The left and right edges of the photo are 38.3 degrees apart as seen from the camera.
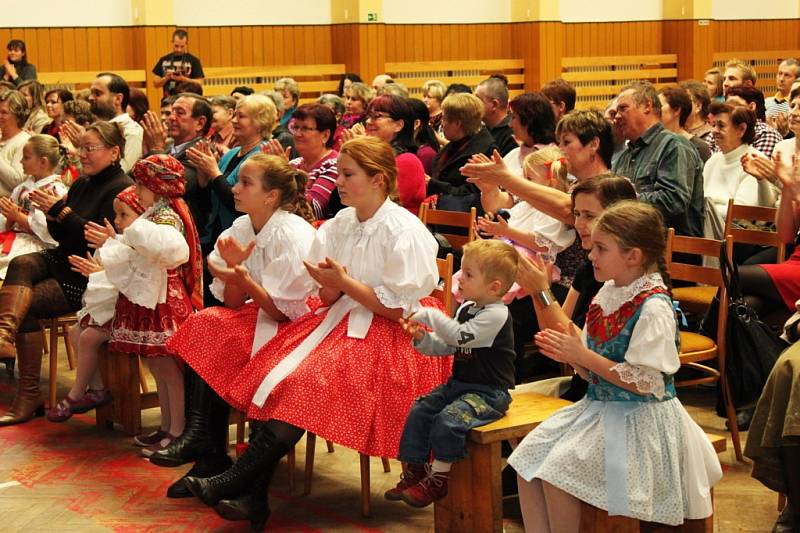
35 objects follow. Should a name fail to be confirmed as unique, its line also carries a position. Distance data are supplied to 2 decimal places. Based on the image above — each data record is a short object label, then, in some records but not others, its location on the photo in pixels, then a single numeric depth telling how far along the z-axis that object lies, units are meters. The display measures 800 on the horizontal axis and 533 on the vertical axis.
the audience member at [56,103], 8.72
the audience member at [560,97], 7.58
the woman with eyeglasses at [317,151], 5.48
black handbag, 4.20
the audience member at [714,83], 10.26
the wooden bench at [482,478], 3.47
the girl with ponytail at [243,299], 4.27
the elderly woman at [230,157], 5.53
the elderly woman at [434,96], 9.30
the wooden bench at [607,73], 16.33
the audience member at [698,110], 7.54
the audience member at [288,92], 10.51
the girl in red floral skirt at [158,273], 4.77
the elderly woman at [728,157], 5.83
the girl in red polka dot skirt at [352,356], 3.86
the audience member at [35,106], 8.00
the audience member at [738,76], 9.18
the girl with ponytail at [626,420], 3.10
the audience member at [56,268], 5.40
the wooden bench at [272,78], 14.70
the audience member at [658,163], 5.07
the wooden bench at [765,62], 17.42
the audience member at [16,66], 12.66
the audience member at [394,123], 6.11
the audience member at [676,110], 6.51
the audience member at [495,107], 7.09
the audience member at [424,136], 6.46
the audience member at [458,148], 5.97
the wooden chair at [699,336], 4.42
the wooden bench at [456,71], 15.45
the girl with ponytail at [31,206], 5.83
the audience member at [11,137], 6.82
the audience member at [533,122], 5.82
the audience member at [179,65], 13.41
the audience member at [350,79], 12.52
